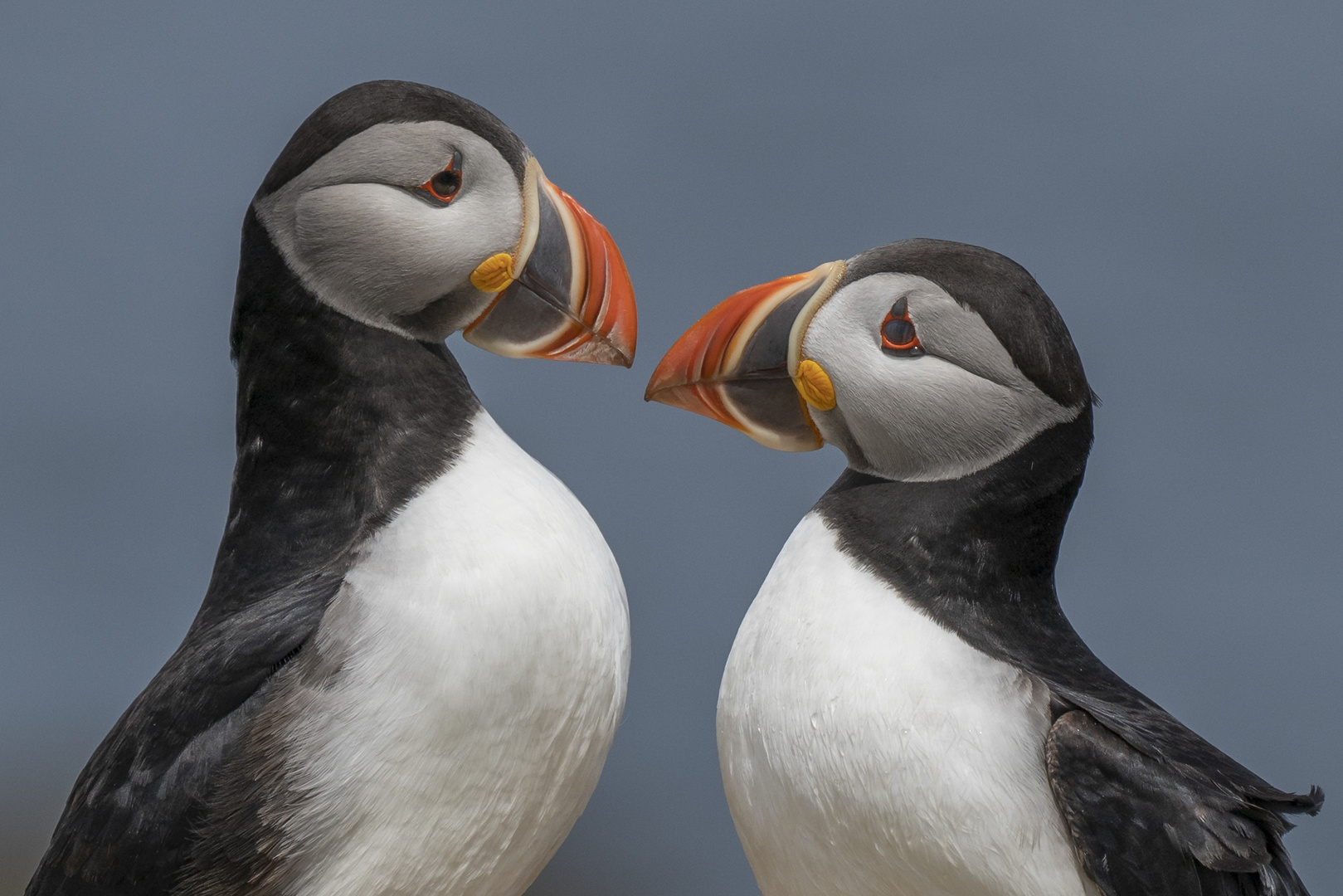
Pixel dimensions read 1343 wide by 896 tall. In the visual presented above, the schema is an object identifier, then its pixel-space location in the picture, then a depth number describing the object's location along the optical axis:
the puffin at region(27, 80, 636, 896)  4.36
